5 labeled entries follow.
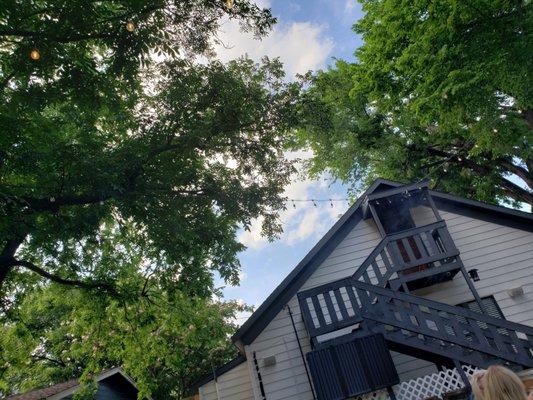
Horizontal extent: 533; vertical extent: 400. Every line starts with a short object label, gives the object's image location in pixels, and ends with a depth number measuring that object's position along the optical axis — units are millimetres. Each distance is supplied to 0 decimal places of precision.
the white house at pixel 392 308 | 8617
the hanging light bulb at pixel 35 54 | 5801
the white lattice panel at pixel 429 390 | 8586
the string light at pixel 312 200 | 11670
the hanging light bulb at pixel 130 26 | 6219
